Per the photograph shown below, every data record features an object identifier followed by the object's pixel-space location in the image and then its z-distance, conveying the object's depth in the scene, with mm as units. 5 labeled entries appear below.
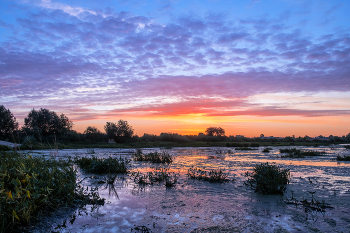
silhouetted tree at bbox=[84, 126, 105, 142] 49719
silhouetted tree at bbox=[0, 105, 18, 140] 40244
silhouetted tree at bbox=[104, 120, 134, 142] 53350
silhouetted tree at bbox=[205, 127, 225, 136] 93481
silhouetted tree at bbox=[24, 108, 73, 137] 48312
